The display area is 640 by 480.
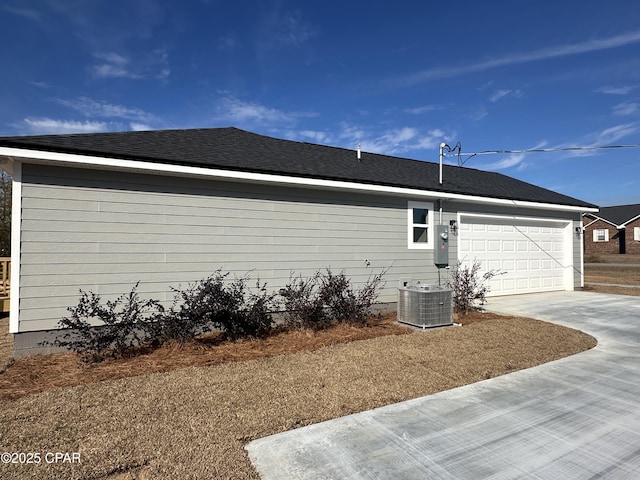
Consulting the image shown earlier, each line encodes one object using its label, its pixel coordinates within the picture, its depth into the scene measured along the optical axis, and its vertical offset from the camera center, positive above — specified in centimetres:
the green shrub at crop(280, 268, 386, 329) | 636 -89
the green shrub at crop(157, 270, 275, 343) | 536 -95
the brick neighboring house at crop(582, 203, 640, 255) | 3222 +236
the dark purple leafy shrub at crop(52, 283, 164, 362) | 489 -108
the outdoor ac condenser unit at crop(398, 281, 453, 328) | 662 -98
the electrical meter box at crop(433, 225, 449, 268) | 881 +23
